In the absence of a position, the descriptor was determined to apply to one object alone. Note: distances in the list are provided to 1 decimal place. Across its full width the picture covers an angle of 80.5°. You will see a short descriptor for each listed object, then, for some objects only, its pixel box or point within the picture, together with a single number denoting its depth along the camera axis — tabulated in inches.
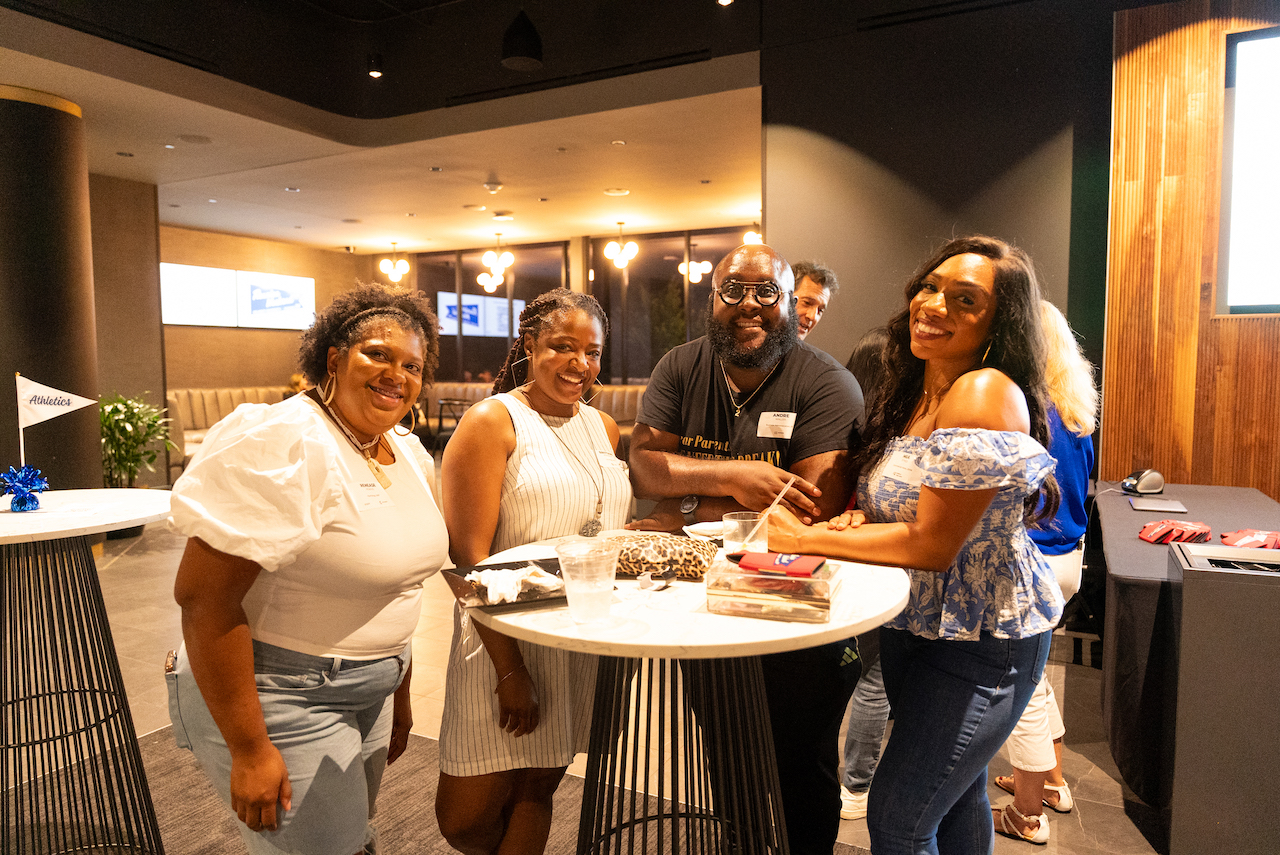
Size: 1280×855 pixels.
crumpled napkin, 49.1
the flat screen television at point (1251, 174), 145.9
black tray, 49.1
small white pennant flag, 103.6
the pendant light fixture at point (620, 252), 421.7
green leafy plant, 264.8
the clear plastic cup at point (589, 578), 47.1
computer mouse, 142.3
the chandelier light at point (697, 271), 455.5
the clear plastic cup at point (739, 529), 62.1
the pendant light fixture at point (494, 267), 448.9
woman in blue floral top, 56.8
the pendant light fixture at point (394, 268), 486.3
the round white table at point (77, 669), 82.4
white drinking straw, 62.0
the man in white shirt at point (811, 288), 146.3
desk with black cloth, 87.8
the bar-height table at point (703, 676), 44.4
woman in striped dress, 65.7
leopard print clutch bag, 58.4
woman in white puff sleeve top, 49.4
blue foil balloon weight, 91.9
